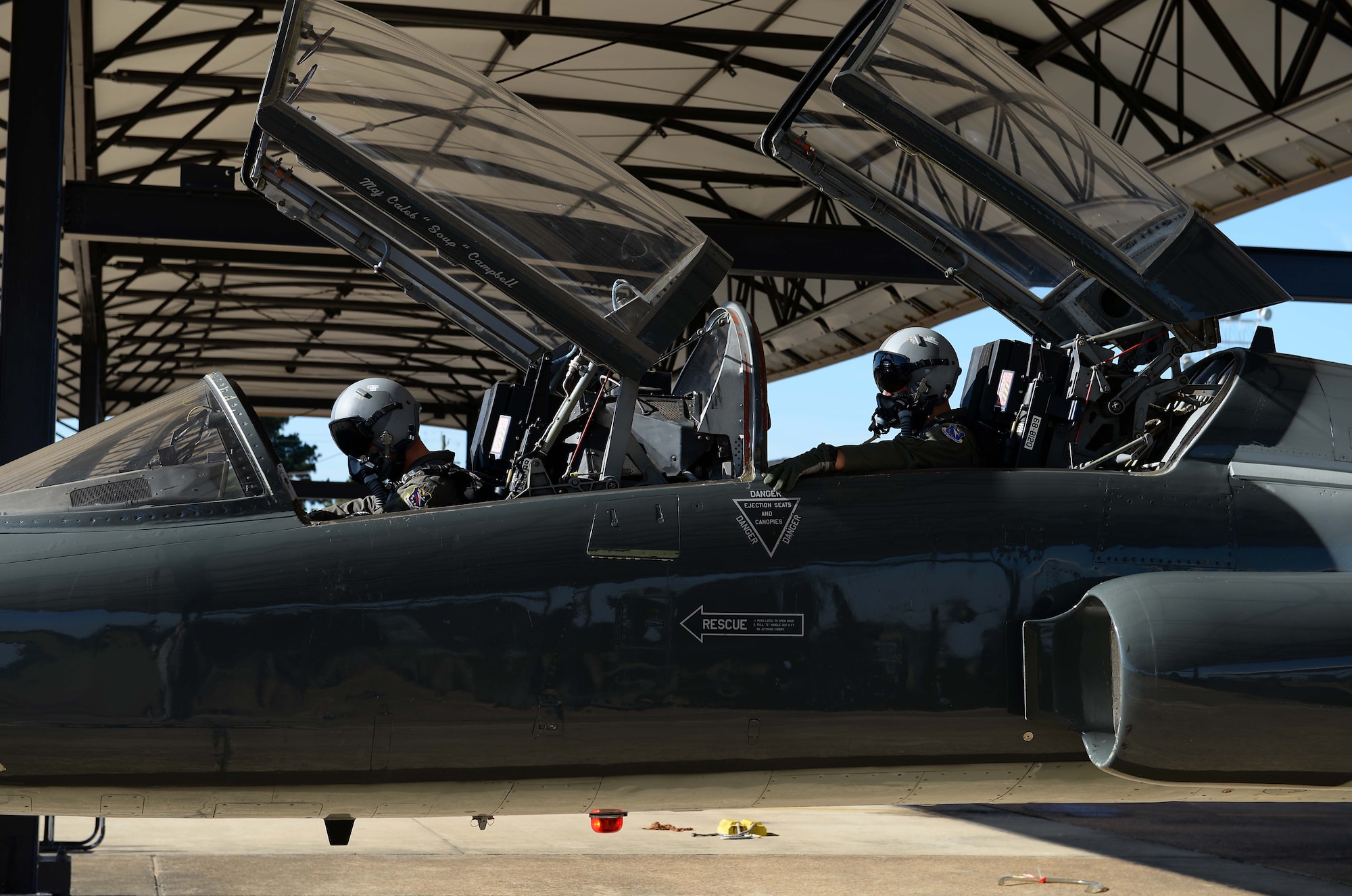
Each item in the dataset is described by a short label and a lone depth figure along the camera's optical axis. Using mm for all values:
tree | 52719
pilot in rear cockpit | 4852
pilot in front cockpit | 5008
